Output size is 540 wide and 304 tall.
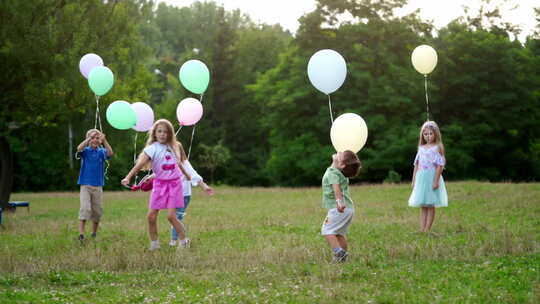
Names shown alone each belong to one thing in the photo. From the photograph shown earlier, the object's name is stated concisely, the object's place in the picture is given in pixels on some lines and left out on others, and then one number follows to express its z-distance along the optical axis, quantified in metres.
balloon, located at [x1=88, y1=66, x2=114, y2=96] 11.43
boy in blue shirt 10.61
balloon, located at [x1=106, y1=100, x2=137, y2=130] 10.65
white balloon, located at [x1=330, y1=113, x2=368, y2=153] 8.68
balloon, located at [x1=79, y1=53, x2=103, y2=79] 12.39
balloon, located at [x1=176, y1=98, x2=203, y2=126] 11.35
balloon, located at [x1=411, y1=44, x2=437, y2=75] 13.06
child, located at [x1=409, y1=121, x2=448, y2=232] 10.22
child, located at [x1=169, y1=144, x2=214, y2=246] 9.44
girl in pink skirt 8.84
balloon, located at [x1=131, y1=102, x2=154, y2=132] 11.30
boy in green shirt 7.54
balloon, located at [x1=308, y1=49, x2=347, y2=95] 9.66
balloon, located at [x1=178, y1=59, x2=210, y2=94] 11.35
